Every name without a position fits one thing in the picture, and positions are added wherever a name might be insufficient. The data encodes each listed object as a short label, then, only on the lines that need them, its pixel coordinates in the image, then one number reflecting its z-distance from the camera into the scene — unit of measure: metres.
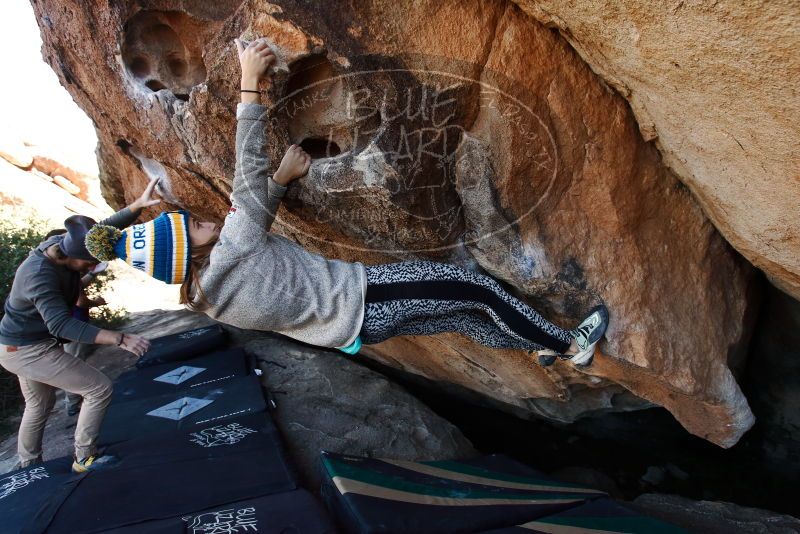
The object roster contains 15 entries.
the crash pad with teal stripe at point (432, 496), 1.96
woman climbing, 1.88
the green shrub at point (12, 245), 4.88
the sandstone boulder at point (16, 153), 13.33
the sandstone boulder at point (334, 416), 3.30
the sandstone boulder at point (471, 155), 2.17
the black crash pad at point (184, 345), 4.29
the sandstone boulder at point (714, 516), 2.61
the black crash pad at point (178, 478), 2.28
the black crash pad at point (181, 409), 3.22
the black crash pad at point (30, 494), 2.23
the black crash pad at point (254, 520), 2.16
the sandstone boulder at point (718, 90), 1.44
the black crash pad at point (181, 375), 3.80
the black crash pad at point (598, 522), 2.01
